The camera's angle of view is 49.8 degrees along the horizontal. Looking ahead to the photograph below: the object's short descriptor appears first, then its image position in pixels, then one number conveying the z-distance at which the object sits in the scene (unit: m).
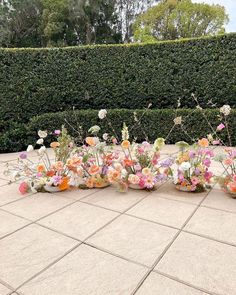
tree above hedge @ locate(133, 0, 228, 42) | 16.14
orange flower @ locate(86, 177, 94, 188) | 2.69
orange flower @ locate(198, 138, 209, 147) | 2.52
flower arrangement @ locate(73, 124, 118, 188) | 2.68
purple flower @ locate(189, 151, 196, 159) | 2.51
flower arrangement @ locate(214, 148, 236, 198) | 2.31
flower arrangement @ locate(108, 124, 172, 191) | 2.55
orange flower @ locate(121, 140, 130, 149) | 2.63
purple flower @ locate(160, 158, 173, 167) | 2.52
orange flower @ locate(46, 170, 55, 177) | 2.63
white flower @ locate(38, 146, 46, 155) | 2.64
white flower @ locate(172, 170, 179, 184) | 2.56
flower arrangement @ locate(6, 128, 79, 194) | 2.59
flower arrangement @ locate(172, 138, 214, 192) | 2.49
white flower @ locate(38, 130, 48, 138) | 2.62
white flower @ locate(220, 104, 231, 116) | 2.41
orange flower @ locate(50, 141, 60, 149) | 2.76
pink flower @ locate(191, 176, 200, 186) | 2.46
